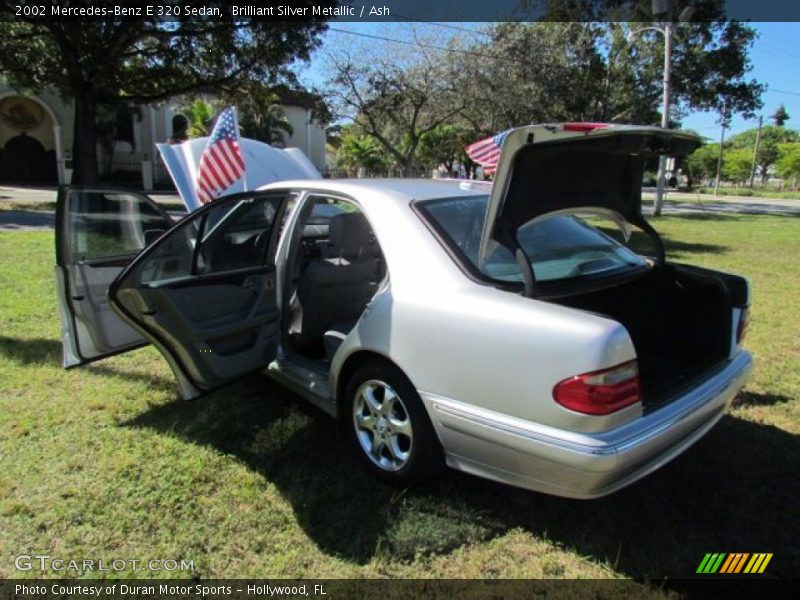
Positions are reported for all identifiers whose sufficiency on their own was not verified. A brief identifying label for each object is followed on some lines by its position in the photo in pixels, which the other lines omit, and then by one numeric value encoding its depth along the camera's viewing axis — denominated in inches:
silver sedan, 88.8
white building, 1253.7
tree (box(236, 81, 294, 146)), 803.4
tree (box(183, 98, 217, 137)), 1229.1
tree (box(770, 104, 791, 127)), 2407.0
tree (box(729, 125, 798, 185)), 3516.2
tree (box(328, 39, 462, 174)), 763.4
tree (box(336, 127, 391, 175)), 1565.0
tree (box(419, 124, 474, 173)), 1456.9
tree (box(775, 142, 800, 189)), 2652.6
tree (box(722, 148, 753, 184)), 3383.4
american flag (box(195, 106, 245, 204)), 317.7
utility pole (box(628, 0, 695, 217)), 594.2
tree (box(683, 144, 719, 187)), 3056.1
